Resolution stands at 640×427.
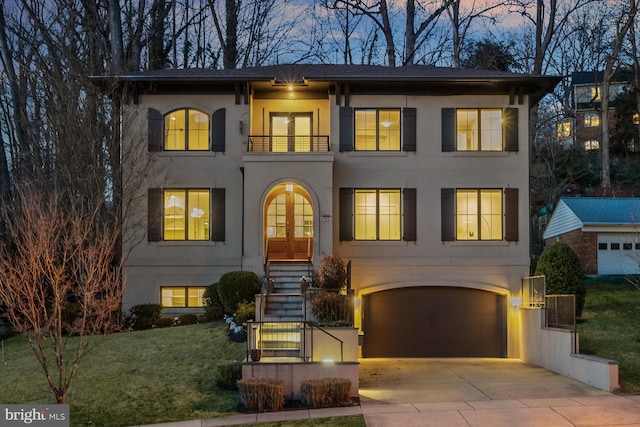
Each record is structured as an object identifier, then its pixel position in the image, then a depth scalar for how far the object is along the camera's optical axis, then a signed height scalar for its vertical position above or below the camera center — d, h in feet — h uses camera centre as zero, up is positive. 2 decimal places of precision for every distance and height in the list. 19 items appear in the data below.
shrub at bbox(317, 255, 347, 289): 58.44 -3.39
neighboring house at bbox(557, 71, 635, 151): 145.28 +30.24
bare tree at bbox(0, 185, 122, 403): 36.50 -2.65
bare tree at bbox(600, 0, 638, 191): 103.19 +28.14
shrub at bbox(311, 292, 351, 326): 52.90 -5.94
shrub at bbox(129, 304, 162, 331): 62.85 -7.73
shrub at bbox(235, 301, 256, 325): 56.08 -6.68
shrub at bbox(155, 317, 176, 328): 62.90 -8.43
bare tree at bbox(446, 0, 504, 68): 107.04 +36.21
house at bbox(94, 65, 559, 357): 65.36 +4.17
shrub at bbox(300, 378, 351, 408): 41.78 -10.17
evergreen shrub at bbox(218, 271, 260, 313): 59.62 -4.87
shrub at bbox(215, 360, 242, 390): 45.60 -9.78
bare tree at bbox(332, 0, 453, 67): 105.91 +35.69
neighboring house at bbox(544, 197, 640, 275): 83.20 +0.27
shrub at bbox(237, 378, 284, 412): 41.66 -10.30
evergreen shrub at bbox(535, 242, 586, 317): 60.70 -3.48
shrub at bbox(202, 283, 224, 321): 61.82 -6.57
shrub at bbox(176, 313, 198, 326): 63.16 -8.15
